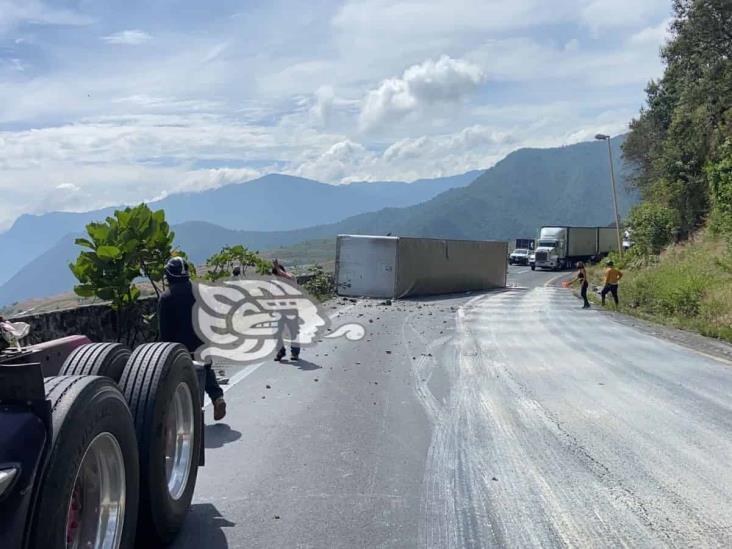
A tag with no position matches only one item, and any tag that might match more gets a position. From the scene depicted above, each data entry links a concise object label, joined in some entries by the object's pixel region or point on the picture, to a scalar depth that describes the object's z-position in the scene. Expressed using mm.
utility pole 44844
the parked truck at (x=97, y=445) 2650
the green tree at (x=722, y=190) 32156
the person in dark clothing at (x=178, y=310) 7023
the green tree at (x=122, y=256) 12062
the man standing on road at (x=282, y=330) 12516
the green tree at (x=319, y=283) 28719
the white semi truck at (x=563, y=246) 63656
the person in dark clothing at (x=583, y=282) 25953
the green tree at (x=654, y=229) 45219
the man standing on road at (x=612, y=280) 25141
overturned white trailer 30328
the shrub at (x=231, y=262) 19219
